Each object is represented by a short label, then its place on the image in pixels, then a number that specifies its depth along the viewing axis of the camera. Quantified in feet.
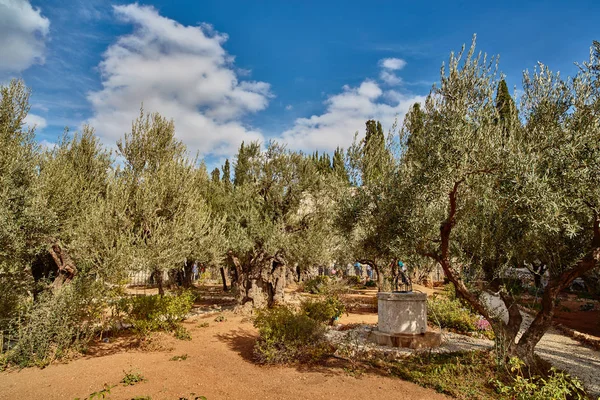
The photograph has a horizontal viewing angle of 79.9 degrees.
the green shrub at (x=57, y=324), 29.01
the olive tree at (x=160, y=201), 35.06
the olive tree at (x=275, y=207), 52.90
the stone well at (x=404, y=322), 34.09
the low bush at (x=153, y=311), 35.04
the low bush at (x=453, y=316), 42.70
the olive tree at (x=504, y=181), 18.22
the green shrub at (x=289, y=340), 29.58
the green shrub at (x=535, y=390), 18.69
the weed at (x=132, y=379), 24.44
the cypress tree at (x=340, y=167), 42.69
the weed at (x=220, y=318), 49.29
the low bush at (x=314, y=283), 82.11
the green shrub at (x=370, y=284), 105.06
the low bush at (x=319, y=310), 35.65
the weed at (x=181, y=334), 38.42
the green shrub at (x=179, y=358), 31.01
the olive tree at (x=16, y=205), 27.14
